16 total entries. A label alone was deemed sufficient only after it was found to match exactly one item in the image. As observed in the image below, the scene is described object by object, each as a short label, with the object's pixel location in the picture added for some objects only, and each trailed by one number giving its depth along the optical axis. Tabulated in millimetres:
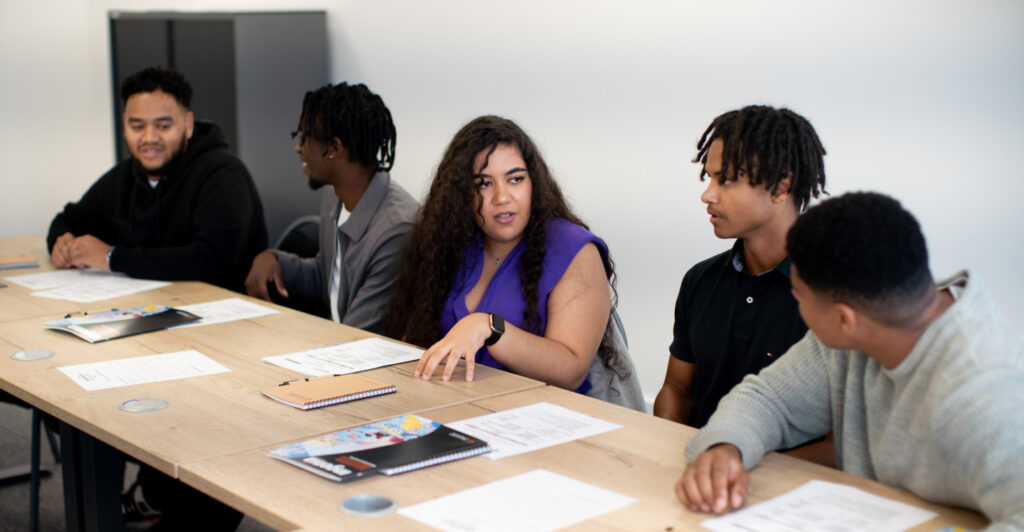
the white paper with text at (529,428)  1541
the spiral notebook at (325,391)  1757
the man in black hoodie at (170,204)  3166
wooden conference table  1313
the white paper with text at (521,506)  1228
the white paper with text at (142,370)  1909
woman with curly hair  2123
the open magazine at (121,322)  2281
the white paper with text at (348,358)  2029
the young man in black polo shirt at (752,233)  1933
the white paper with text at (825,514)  1219
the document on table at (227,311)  2525
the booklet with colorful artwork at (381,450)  1409
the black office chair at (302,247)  3180
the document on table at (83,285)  2816
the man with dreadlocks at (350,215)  2760
